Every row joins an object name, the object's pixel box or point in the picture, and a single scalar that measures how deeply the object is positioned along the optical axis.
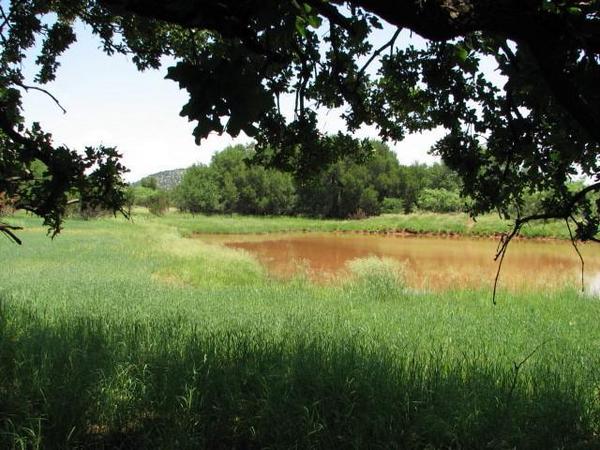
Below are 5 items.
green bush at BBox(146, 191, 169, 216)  67.12
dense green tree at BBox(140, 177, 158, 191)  98.69
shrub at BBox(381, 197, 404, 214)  64.56
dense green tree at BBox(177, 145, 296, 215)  69.00
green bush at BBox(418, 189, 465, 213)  57.66
